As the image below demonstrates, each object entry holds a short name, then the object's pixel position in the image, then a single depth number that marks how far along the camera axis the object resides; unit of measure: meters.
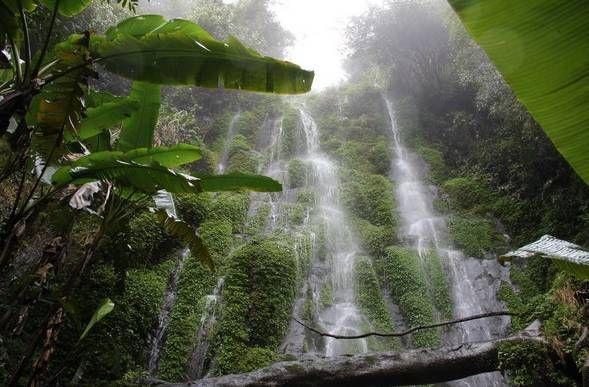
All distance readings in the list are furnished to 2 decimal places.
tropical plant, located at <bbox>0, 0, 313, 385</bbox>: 3.03
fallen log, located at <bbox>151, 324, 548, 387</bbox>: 5.54
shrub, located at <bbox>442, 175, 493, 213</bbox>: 12.64
